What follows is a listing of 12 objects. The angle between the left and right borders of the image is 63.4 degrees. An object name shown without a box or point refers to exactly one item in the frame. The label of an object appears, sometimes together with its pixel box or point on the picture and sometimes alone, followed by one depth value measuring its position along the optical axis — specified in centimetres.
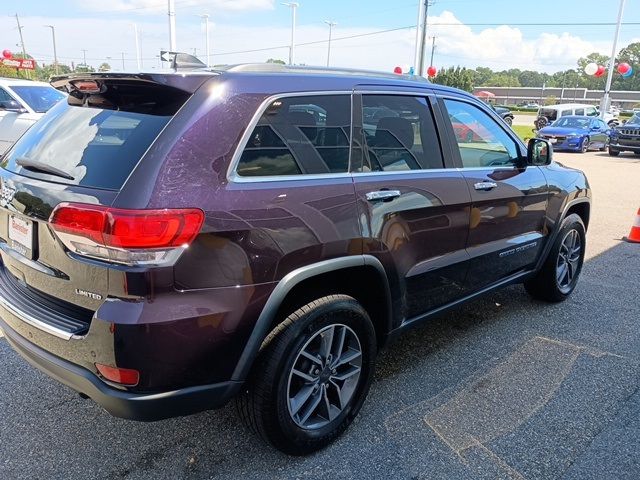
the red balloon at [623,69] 3884
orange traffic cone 688
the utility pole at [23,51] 8898
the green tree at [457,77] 6719
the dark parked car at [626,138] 1914
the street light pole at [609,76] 3684
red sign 3900
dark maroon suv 199
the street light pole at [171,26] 2553
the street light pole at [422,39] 2760
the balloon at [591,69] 3897
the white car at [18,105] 952
